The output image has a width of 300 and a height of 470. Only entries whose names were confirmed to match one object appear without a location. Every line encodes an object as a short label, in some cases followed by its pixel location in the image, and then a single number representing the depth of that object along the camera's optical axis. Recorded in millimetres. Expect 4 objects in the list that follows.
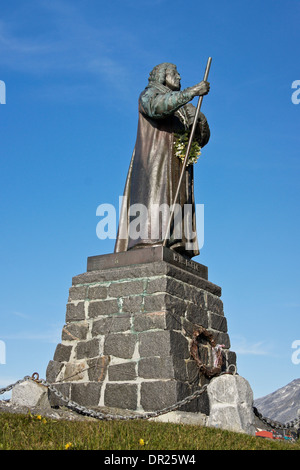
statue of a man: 8531
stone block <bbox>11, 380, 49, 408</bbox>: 6812
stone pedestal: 7156
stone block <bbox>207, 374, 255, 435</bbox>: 6688
